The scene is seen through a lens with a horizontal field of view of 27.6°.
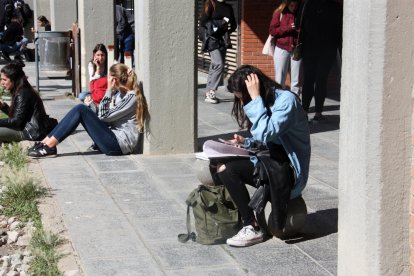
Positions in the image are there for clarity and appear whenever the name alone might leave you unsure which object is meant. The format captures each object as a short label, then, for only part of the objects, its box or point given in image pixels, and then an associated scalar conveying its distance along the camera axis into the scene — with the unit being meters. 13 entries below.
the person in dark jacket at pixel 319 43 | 11.19
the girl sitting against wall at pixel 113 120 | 9.08
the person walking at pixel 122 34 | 16.47
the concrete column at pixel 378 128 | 4.09
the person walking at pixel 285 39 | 11.62
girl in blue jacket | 5.72
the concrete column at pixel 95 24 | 13.91
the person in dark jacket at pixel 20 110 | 9.80
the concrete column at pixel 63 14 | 18.78
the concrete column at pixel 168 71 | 9.08
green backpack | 6.04
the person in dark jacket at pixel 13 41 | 21.81
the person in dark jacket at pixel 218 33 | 13.03
